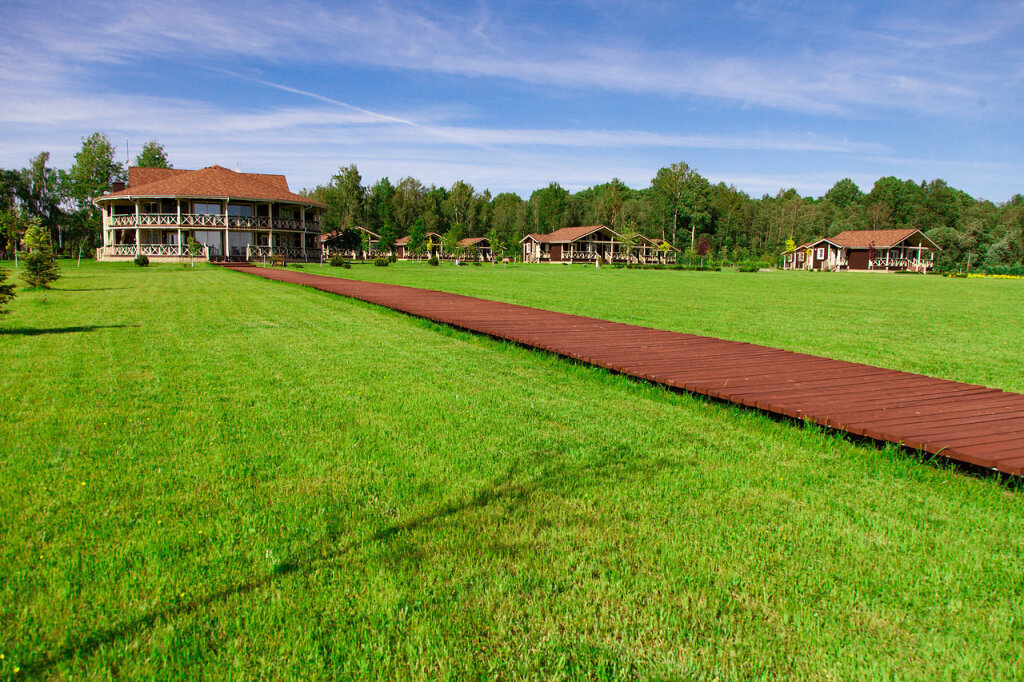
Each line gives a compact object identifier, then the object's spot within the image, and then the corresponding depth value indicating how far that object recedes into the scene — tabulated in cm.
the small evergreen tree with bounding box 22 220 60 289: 1770
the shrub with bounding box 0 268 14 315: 977
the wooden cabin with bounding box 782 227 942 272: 7138
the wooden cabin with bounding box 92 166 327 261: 4669
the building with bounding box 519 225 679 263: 8406
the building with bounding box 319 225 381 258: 6778
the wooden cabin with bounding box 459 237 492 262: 7801
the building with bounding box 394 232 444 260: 8112
